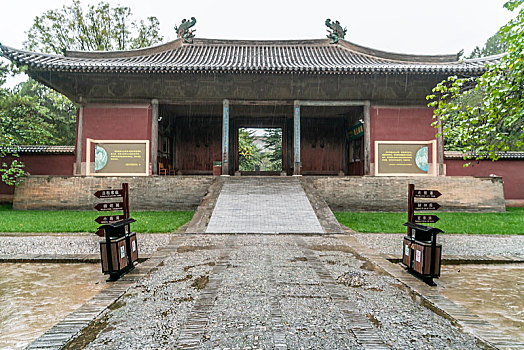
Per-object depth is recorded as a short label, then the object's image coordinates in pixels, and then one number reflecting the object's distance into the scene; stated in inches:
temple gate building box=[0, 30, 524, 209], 387.9
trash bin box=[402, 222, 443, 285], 139.6
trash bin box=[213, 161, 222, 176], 425.7
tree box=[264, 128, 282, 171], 887.1
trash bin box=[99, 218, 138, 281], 142.9
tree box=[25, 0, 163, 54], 730.2
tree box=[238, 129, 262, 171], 873.6
